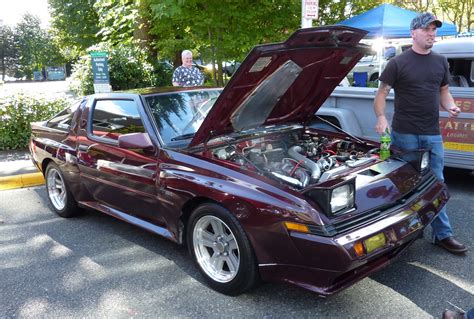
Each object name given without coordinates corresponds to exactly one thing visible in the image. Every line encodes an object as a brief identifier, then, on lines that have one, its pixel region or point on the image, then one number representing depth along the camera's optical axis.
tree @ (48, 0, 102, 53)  15.72
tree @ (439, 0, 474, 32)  18.44
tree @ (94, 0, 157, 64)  10.80
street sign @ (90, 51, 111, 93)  8.66
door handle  4.32
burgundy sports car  2.72
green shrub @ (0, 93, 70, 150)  7.93
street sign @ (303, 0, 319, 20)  6.46
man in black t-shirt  3.64
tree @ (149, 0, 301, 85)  7.95
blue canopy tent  9.59
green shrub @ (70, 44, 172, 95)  10.74
